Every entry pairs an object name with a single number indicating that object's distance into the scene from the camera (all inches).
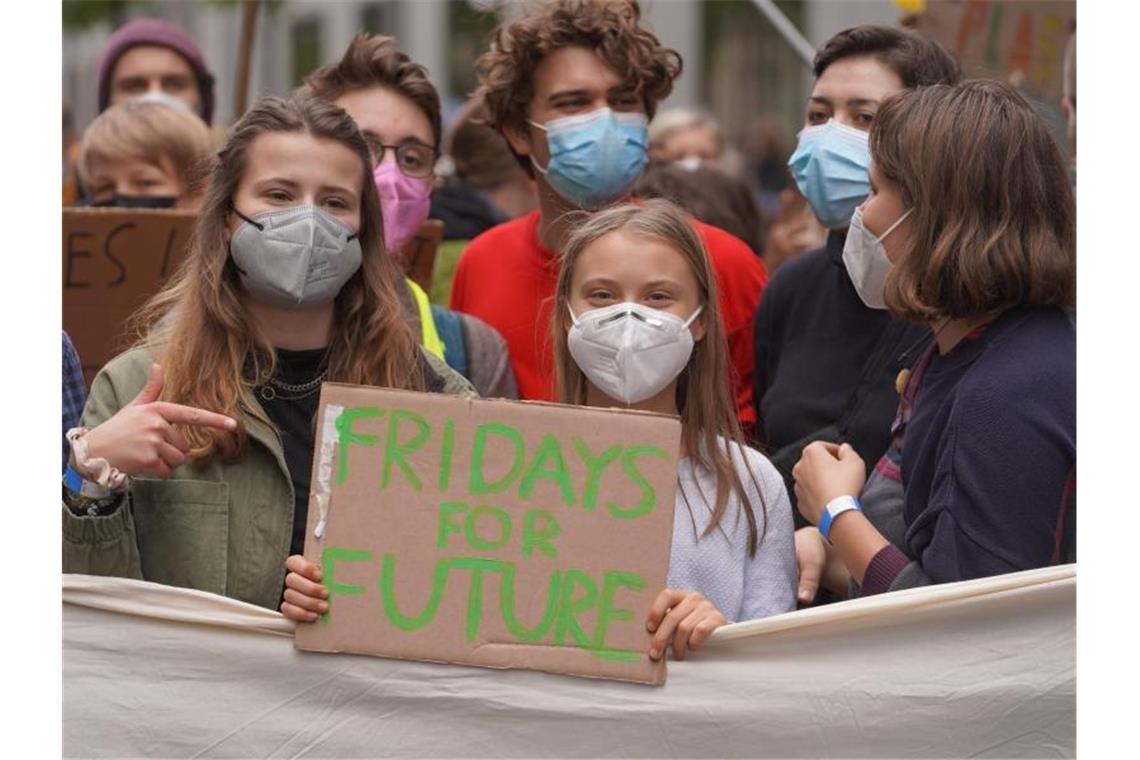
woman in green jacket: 252.7
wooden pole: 531.5
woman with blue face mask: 316.8
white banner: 243.8
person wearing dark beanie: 528.4
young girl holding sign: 270.7
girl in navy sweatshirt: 249.1
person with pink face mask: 369.7
